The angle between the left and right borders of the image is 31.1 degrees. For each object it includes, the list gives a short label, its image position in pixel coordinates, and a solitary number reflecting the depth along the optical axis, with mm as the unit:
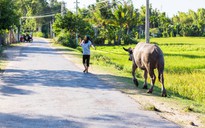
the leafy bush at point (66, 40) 42812
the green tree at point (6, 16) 27859
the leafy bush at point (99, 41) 53844
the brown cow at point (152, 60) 10844
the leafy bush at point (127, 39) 54328
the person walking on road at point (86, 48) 15695
